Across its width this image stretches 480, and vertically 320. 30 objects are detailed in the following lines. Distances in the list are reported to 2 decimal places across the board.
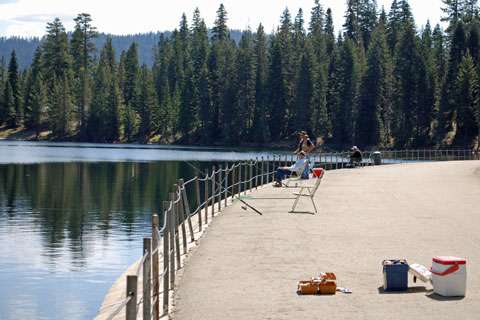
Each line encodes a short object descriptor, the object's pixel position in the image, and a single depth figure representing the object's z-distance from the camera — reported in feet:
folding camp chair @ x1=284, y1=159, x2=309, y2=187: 70.19
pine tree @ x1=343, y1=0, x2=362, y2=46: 471.74
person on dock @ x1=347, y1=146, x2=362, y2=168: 144.05
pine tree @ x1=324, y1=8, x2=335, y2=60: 414.99
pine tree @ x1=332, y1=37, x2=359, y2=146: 330.54
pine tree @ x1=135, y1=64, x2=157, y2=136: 422.00
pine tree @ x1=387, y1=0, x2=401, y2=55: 408.46
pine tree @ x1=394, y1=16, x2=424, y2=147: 300.40
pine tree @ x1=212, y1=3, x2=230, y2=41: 507.30
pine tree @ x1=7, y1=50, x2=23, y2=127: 430.20
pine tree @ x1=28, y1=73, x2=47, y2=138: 414.21
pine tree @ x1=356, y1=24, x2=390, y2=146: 317.42
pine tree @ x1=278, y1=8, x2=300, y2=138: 370.12
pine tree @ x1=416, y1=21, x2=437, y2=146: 303.27
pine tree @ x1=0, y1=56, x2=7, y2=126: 431.84
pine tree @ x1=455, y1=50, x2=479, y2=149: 264.11
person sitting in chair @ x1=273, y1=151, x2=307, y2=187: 75.32
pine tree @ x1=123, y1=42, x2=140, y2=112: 456.86
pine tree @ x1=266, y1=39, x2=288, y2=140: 367.25
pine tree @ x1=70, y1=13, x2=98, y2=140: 507.30
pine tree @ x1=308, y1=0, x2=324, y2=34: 503.20
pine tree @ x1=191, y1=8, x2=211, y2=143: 393.50
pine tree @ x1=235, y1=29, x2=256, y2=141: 388.57
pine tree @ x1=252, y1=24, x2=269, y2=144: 365.40
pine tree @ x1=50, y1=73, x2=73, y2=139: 409.49
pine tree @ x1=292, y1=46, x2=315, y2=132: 346.13
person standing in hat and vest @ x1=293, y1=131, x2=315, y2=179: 88.38
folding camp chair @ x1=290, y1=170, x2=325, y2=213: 57.15
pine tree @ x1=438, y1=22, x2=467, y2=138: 273.54
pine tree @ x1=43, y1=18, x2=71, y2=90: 491.72
